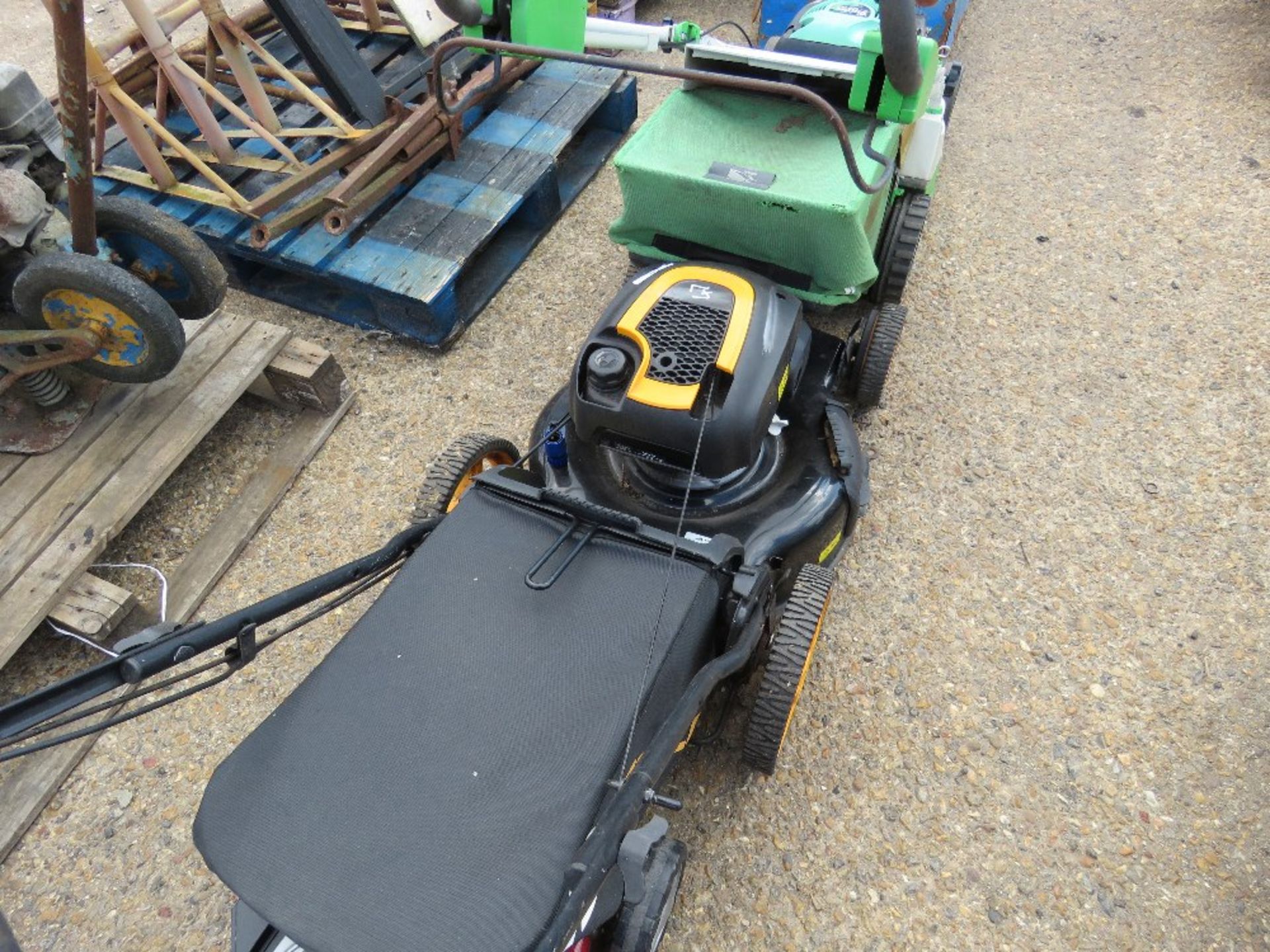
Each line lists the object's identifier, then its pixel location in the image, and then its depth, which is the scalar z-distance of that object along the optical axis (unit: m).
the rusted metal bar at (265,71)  3.30
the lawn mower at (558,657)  1.13
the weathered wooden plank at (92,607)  1.95
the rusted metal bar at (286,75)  2.80
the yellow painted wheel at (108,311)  1.99
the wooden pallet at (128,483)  1.93
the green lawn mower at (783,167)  2.03
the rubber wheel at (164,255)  2.20
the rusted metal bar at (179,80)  2.62
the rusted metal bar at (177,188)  2.75
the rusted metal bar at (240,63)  2.76
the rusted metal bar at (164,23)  2.92
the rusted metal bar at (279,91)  3.09
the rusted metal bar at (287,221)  2.65
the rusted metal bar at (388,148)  2.68
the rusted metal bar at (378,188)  2.64
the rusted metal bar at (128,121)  2.57
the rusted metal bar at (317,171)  2.67
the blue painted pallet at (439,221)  2.74
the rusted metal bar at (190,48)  3.11
